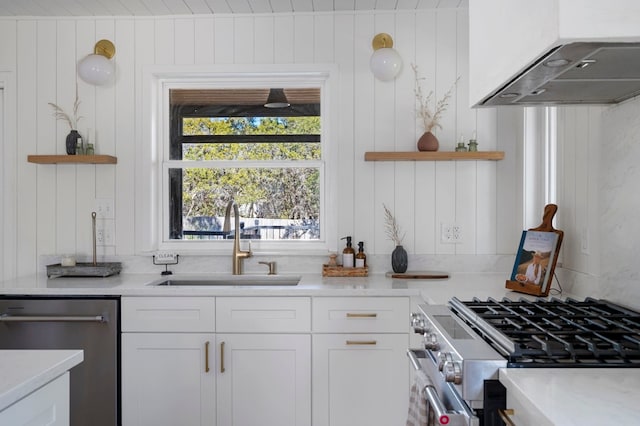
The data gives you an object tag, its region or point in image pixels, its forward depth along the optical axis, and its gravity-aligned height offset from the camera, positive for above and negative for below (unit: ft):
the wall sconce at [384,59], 8.93 +2.84
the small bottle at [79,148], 9.27 +1.23
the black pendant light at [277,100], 9.77 +2.27
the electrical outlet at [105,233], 9.59 -0.41
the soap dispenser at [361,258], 9.10 -0.86
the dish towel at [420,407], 4.80 -1.99
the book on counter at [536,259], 6.72 -0.67
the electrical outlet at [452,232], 9.35 -0.38
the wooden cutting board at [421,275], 8.63 -1.14
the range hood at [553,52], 3.28 +1.28
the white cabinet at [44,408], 3.25 -1.41
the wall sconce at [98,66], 9.12 +2.77
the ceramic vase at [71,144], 9.25 +1.31
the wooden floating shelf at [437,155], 8.82 +1.04
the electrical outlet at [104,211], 9.59 +0.02
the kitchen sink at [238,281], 9.13 -1.31
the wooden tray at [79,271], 8.86 -1.08
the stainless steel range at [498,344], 3.59 -1.09
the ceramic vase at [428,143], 8.94 +1.29
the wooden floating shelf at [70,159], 9.05 +1.00
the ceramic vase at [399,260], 8.89 -0.89
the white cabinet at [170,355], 7.73 -2.29
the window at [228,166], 9.62 +0.94
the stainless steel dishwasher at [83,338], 7.70 -2.01
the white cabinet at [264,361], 7.70 -2.37
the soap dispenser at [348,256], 9.12 -0.83
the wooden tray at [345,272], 8.93 -1.10
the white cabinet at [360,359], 7.65 -2.33
